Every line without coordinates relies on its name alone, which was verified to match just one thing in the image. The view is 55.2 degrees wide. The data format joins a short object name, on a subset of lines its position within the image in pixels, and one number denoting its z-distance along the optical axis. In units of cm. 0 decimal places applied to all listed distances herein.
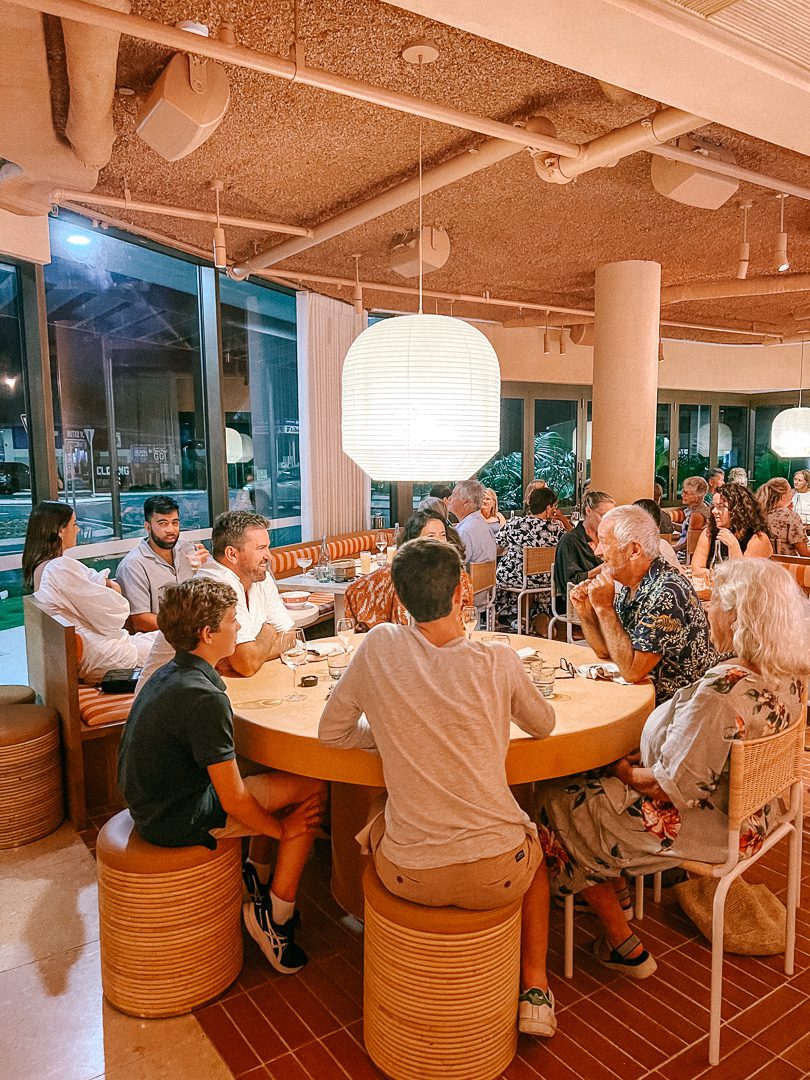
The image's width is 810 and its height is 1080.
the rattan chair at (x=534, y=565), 661
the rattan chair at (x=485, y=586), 613
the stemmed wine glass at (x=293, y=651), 312
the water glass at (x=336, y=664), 292
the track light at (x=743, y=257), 502
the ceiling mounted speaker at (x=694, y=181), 408
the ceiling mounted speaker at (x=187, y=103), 306
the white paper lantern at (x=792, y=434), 948
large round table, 244
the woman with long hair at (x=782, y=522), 668
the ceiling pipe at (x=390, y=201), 398
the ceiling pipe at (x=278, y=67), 238
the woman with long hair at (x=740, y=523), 522
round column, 630
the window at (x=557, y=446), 1141
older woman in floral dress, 229
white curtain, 795
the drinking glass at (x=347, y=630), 351
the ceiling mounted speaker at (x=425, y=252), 560
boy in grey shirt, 211
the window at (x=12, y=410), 495
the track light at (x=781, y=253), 491
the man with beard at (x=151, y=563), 501
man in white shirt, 343
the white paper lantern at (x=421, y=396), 263
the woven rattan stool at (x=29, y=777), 357
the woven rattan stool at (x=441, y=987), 209
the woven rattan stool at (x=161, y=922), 241
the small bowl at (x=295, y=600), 491
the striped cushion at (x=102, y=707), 383
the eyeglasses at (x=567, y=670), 314
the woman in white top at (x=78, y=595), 407
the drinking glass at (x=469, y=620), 316
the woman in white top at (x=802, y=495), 961
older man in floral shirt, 303
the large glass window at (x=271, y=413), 804
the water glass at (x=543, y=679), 283
